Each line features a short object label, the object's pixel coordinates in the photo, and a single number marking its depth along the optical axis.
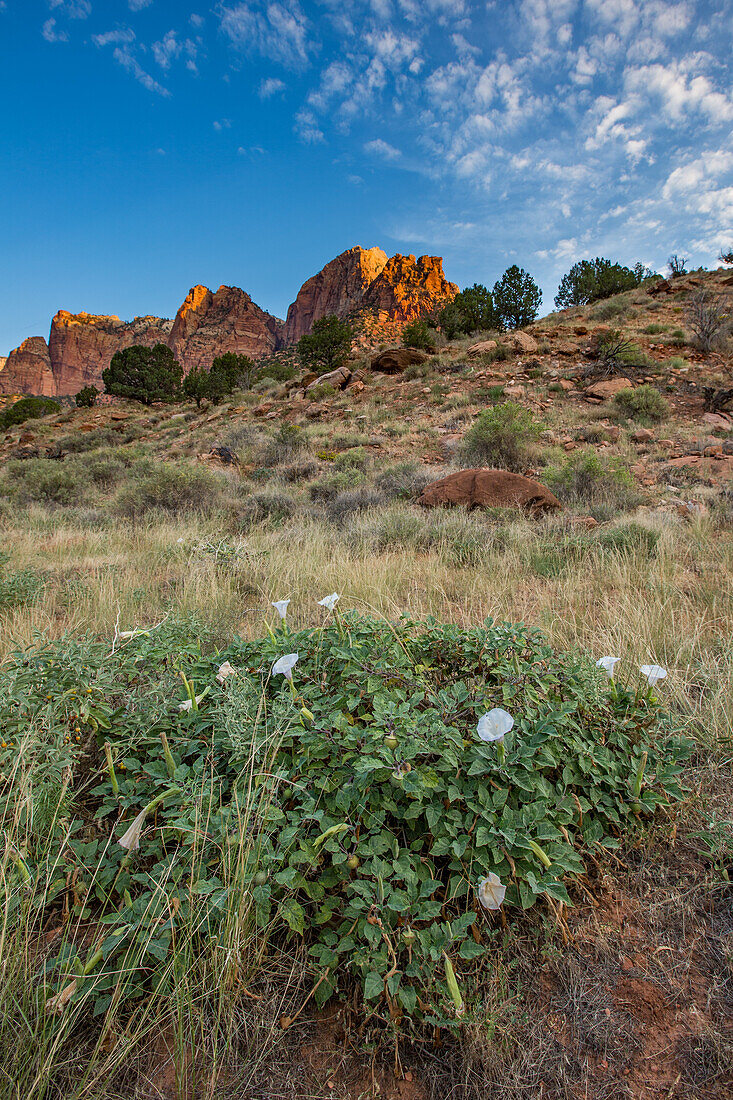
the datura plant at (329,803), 1.13
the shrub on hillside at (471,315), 24.50
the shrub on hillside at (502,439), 8.96
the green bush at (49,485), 10.04
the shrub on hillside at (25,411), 29.70
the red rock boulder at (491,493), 6.55
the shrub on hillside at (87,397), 33.66
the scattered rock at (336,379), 18.78
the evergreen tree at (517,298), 24.27
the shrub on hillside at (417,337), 22.42
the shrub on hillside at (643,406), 11.00
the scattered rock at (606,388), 12.40
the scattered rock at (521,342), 16.39
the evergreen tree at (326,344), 27.92
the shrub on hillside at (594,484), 6.43
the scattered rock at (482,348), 16.89
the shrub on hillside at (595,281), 25.56
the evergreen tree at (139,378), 32.72
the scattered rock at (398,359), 18.62
